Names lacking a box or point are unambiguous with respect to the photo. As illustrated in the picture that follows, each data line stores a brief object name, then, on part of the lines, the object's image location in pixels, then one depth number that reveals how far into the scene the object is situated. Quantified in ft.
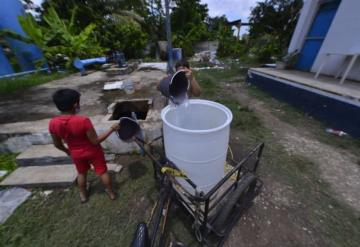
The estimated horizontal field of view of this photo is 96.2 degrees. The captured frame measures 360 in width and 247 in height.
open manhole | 11.69
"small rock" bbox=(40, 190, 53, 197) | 7.20
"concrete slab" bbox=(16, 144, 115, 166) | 8.43
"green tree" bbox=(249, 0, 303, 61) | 32.42
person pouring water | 5.13
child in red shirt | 5.00
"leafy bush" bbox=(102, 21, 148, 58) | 37.91
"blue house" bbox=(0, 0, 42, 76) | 22.39
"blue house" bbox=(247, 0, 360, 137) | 11.56
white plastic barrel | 4.26
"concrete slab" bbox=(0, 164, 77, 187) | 7.49
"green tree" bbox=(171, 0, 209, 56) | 49.39
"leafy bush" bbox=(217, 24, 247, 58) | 48.08
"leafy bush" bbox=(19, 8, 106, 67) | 23.11
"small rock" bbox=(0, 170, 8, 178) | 8.06
